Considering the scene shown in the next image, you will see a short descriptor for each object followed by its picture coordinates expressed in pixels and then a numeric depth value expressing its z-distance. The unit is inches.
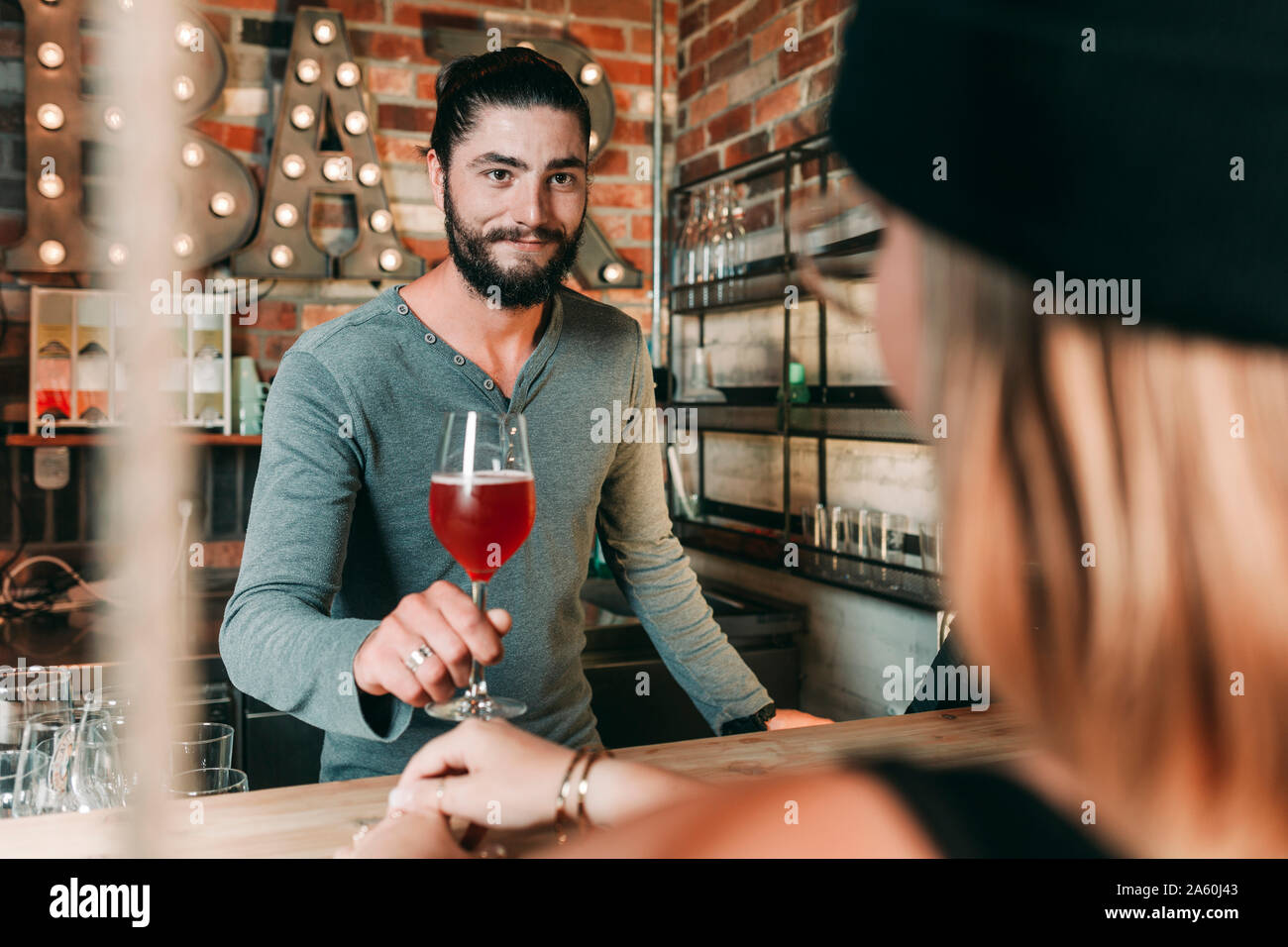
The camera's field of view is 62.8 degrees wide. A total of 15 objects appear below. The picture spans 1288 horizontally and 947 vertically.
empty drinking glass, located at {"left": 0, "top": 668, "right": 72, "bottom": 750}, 62.8
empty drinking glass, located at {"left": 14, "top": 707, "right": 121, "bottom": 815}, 34.8
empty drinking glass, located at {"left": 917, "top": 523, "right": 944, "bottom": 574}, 81.8
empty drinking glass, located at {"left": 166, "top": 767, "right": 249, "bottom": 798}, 39.3
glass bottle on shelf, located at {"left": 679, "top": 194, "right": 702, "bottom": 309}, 113.9
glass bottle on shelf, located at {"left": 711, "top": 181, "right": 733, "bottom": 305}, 108.0
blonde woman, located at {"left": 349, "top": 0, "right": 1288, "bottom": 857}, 16.3
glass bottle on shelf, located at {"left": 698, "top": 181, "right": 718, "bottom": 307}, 110.3
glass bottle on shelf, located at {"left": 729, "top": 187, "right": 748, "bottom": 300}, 108.9
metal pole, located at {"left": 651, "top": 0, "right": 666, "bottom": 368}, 127.0
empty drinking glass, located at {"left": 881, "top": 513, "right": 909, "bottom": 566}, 88.7
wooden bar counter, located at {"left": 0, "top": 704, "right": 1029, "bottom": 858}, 30.7
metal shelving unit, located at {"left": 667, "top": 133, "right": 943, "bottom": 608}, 84.4
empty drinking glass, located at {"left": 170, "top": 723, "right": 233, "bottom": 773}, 42.0
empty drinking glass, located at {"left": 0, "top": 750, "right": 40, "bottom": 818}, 36.1
